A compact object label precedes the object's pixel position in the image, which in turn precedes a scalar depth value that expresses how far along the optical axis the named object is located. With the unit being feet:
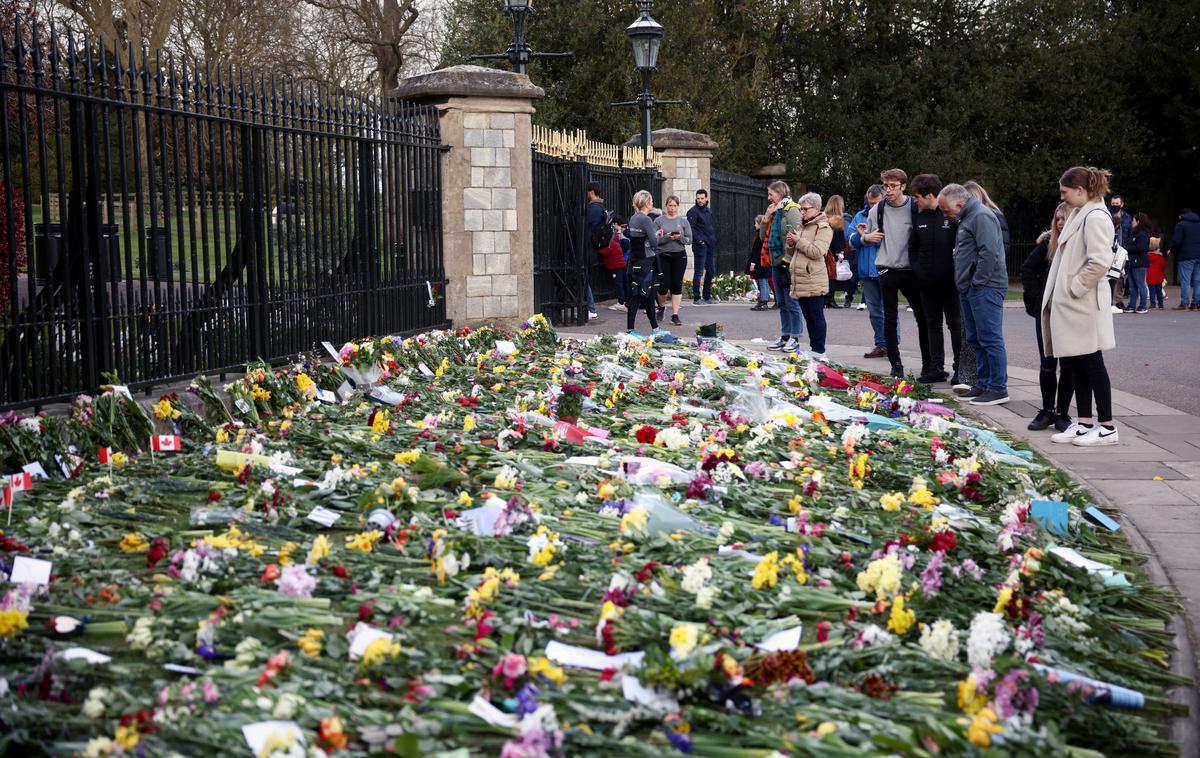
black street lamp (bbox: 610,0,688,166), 61.21
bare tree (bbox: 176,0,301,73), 87.71
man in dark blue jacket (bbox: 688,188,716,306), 68.64
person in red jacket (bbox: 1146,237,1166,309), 70.44
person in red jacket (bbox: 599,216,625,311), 57.82
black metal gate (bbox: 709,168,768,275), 83.87
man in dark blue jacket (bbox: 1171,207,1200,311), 69.21
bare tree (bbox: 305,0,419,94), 101.35
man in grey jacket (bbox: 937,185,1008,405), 32.94
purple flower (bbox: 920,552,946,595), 14.23
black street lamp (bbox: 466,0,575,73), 53.26
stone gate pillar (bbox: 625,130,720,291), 75.56
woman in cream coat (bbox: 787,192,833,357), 39.99
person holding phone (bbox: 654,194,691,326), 55.48
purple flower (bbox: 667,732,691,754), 10.41
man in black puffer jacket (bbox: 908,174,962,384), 35.17
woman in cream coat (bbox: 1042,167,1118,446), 26.78
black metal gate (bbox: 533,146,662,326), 52.34
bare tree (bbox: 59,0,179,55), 72.54
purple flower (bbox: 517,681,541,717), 10.85
